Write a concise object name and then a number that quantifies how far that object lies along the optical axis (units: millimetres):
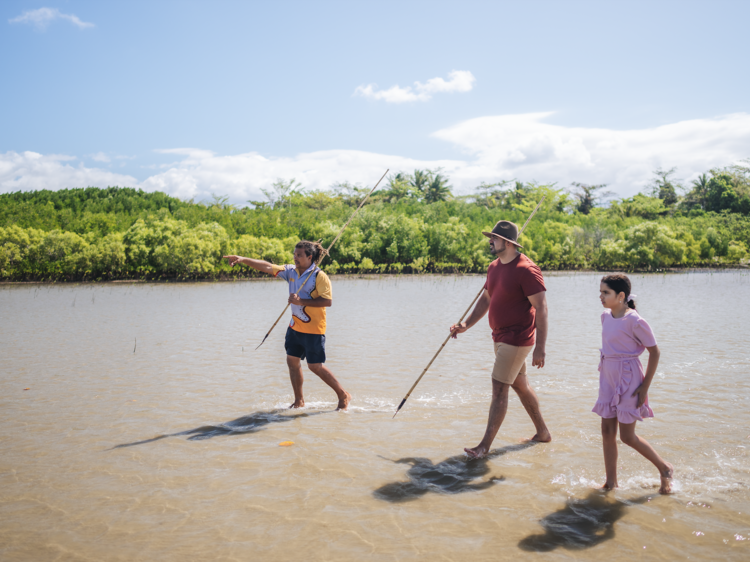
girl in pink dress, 3869
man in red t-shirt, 4617
